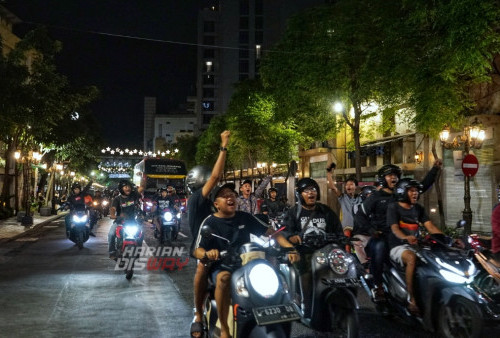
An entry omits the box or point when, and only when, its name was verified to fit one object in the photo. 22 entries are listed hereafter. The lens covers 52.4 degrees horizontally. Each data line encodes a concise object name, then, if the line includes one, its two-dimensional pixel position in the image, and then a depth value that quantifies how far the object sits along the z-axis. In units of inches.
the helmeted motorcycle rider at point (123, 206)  419.9
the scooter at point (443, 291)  207.6
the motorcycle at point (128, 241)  390.9
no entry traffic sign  564.4
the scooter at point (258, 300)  164.7
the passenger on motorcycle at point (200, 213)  208.7
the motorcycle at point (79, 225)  604.7
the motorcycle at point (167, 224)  614.9
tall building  3690.9
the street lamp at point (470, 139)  627.8
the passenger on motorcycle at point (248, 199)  477.4
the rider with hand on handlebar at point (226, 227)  203.2
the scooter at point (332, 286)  205.5
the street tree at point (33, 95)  984.9
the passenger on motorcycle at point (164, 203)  640.4
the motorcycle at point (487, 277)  204.4
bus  1180.3
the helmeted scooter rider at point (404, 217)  253.4
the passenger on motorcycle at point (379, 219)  270.2
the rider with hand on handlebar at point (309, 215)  243.3
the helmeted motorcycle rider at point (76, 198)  619.8
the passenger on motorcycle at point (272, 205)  551.8
